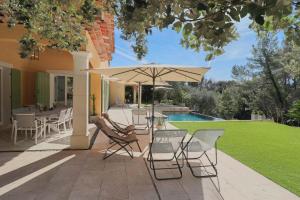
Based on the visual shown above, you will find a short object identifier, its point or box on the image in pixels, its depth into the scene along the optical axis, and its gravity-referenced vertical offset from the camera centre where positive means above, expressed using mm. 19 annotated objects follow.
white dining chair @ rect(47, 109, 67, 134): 5409 -827
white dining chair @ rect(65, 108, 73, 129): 5900 -767
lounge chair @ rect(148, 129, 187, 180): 3161 -858
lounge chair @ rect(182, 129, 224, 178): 3137 -891
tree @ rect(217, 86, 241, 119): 16840 -636
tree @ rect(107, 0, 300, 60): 1074 +630
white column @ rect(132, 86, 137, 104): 19855 +299
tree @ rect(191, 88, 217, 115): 17526 -461
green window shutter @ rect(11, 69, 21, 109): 6721 +327
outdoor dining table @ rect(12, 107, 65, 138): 4927 -532
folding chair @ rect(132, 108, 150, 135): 6695 -864
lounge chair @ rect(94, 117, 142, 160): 3821 -951
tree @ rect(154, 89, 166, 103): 20298 +273
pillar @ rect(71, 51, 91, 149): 4497 -40
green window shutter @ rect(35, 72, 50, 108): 7686 +429
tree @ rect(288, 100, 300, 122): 11174 -889
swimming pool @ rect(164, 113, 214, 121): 13130 -1600
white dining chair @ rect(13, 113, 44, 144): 4644 -739
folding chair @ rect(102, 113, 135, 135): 4753 -957
